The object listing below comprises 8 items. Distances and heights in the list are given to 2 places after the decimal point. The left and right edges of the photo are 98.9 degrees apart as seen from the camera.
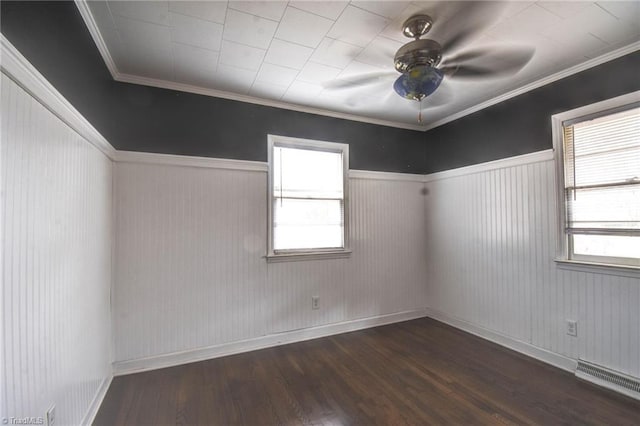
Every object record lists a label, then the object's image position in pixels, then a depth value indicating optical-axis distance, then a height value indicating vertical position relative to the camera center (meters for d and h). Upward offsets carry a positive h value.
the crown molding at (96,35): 1.67 +1.31
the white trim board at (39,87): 0.98 +0.57
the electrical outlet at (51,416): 1.26 -0.92
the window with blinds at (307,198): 3.12 +0.24
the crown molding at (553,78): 2.16 +1.31
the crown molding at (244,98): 2.57 +1.31
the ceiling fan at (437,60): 1.85 +1.30
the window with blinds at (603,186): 2.16 +0.25
